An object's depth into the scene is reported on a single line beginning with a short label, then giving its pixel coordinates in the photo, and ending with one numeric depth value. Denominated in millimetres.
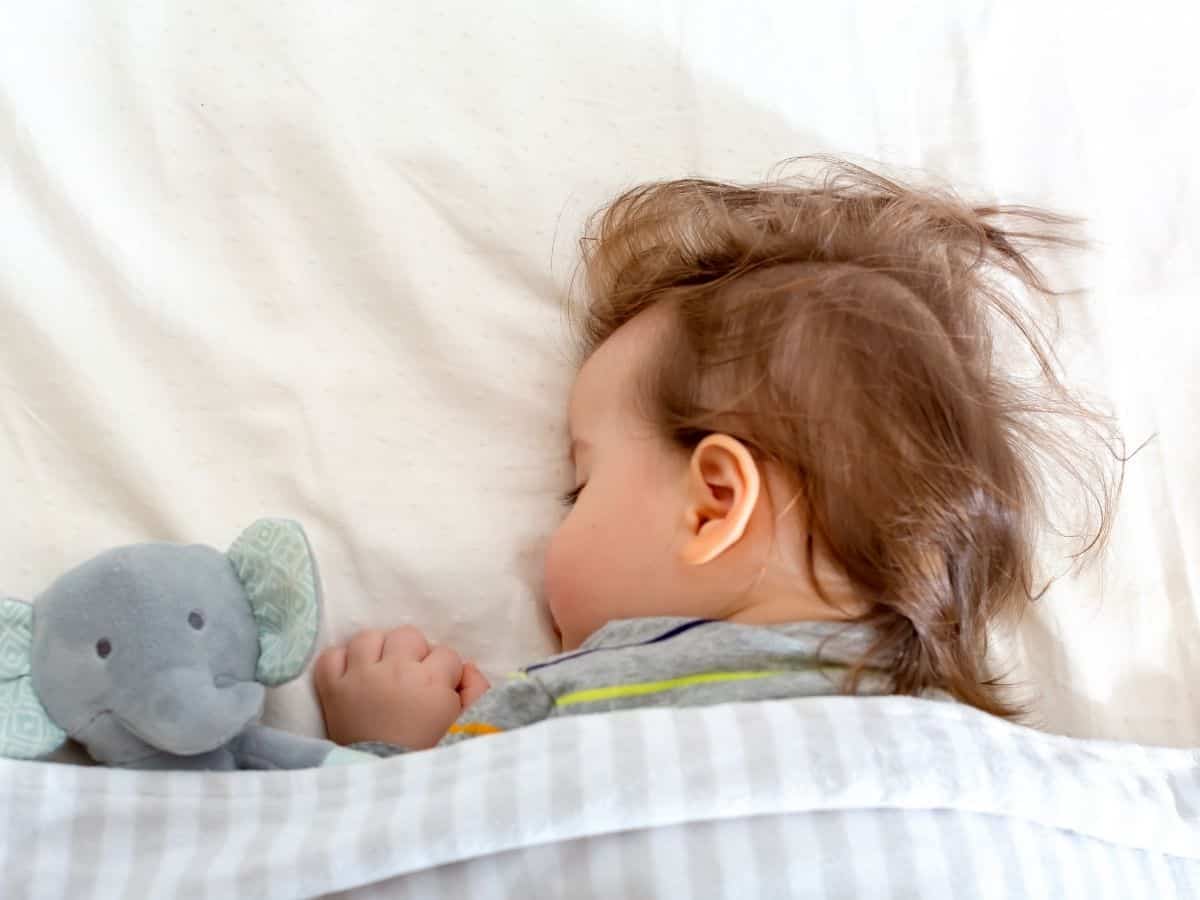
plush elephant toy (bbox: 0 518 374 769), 697
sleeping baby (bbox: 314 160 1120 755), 792
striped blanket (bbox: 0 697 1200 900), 684
